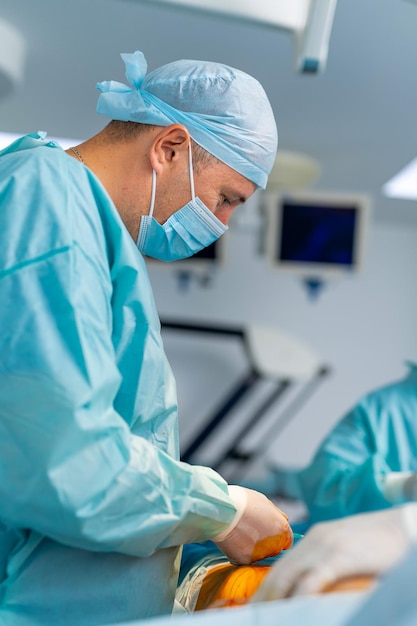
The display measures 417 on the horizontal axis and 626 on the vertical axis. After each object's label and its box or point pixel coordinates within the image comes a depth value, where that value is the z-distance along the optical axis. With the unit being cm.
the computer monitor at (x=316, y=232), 376
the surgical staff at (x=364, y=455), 236
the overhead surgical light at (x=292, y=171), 369
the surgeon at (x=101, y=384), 94
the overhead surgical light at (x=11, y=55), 258
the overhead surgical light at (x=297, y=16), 143
